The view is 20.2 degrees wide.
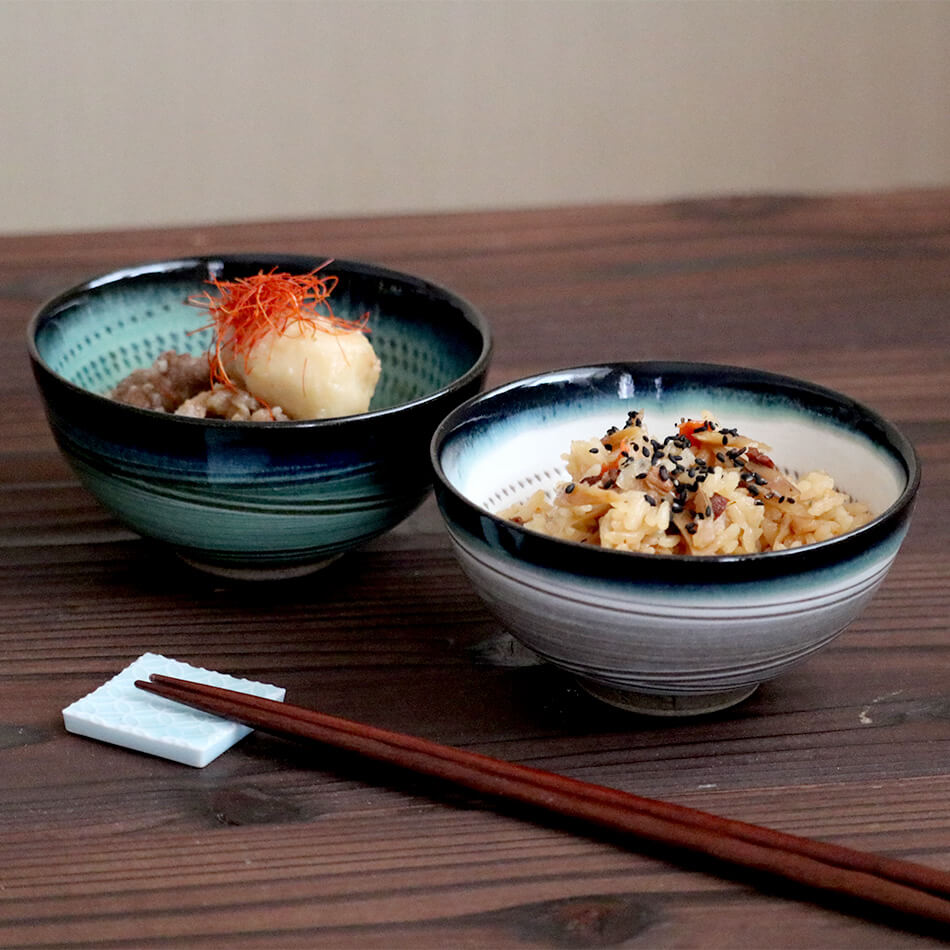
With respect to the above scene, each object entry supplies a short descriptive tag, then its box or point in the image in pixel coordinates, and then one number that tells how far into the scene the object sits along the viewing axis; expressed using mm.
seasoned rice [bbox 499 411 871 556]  712
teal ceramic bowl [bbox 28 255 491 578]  751
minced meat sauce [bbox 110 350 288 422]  793
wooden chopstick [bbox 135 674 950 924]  644
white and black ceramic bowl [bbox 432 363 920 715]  676
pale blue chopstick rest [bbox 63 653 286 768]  697
